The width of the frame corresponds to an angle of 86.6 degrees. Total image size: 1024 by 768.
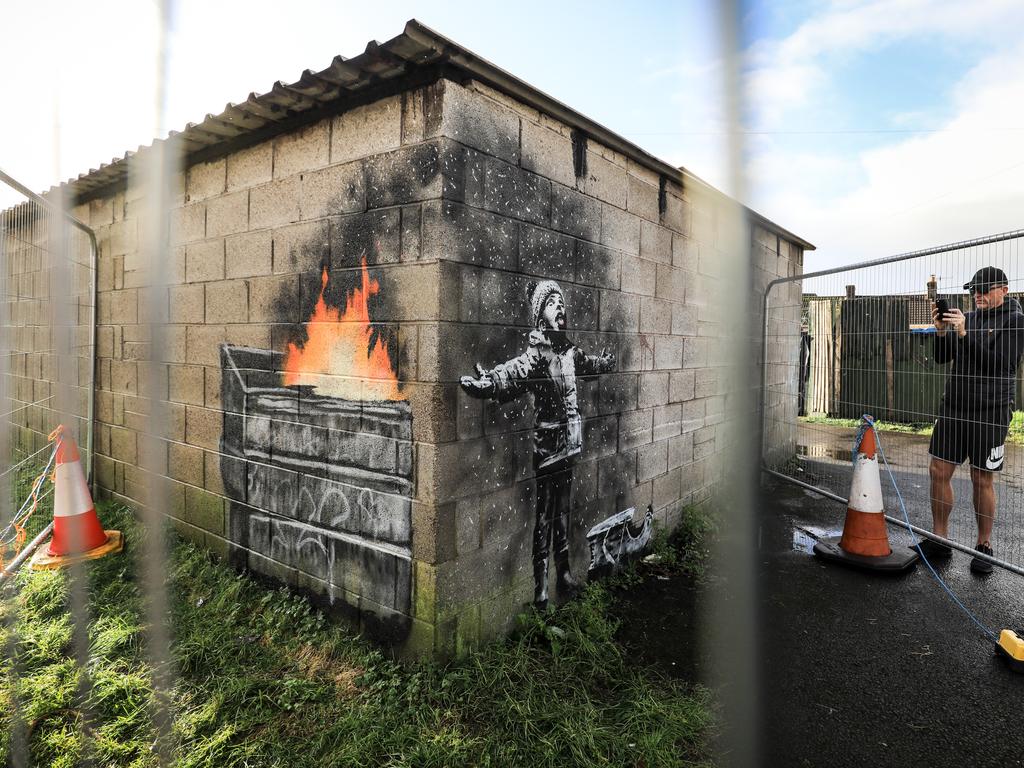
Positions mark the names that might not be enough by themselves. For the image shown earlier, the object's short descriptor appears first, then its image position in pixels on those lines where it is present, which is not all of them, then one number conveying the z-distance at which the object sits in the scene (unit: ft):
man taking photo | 11.27
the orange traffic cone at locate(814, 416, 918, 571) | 13.11
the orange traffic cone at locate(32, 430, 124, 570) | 12.64
